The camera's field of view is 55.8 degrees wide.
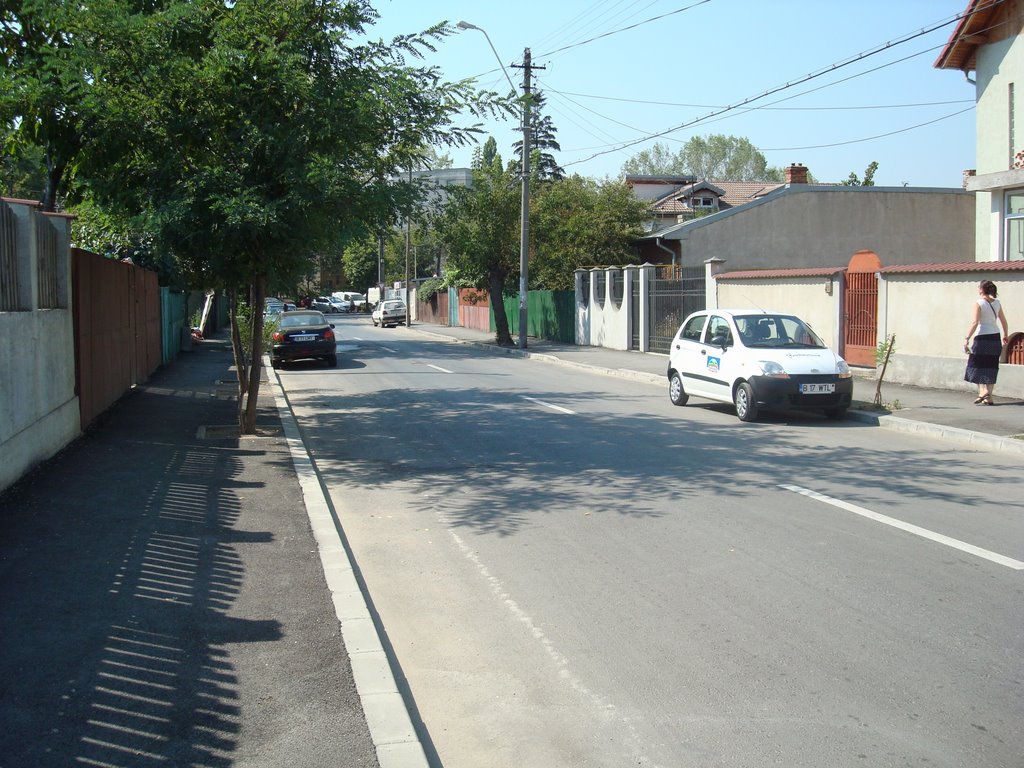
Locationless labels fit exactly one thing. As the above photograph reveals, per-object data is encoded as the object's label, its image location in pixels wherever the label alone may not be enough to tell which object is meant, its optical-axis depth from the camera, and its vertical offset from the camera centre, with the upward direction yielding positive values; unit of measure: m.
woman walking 13.29 -0.27
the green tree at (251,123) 10.37 +2.29
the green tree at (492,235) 35.44 +3.33
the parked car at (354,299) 90.00 +2.61
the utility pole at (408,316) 58.39 +0.57
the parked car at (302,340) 24.95 -0.36
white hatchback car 13.39 -0.61
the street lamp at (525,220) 30.62 +3.32
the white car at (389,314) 58.84 +0.70
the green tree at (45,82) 10.24 +2.62
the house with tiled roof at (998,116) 22.20 +4.81
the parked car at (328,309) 82.17 +1.50
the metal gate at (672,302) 25.44 +0.60
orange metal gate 18.23 +0.23
